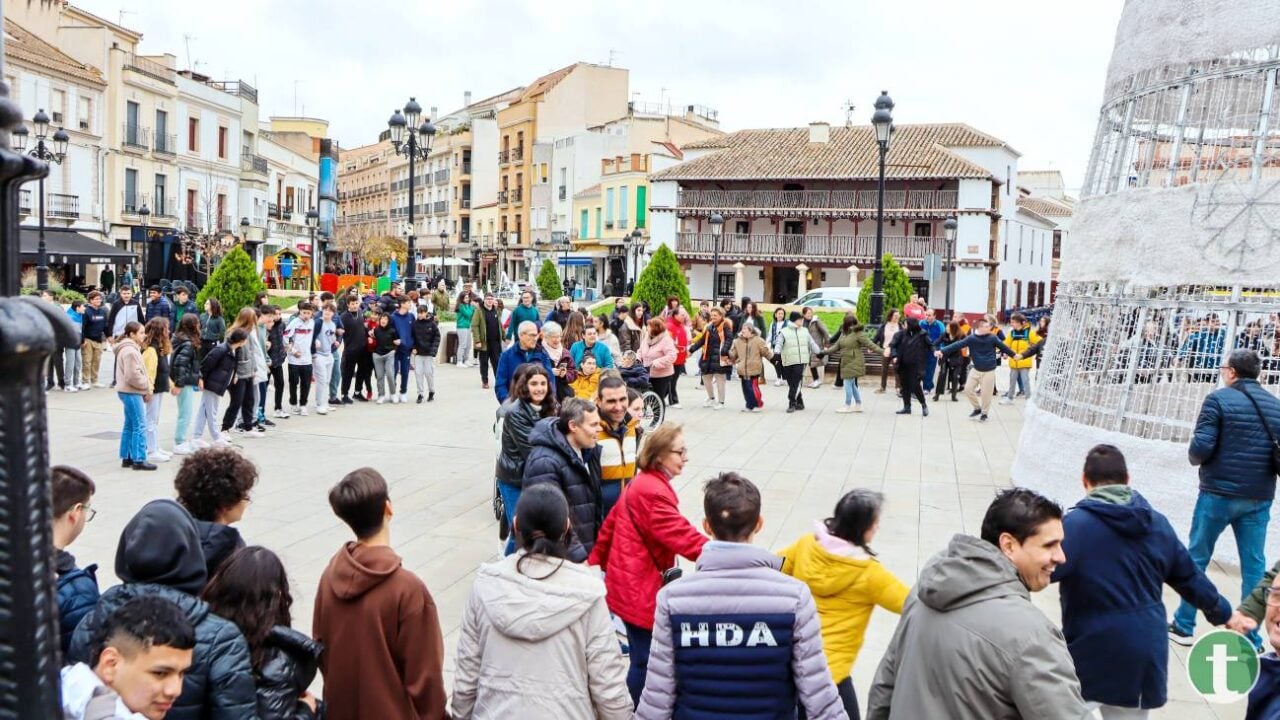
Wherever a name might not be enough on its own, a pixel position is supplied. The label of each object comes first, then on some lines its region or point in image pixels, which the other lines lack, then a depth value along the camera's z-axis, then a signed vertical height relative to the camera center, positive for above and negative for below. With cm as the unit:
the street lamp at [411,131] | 2031 +318
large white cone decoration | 800 +54
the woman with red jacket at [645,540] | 454 -111
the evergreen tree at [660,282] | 2892 +31
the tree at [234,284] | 2164 -12
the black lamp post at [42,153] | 2230 +270
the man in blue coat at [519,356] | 988 -67
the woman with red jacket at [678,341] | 1660 -79
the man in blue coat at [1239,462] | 616 -90
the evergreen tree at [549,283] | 4453 +26
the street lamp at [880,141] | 1812 +290
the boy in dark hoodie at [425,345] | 1614 -95
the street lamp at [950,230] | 3192 +238
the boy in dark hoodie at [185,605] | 276 -91
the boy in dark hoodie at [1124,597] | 403 -114
